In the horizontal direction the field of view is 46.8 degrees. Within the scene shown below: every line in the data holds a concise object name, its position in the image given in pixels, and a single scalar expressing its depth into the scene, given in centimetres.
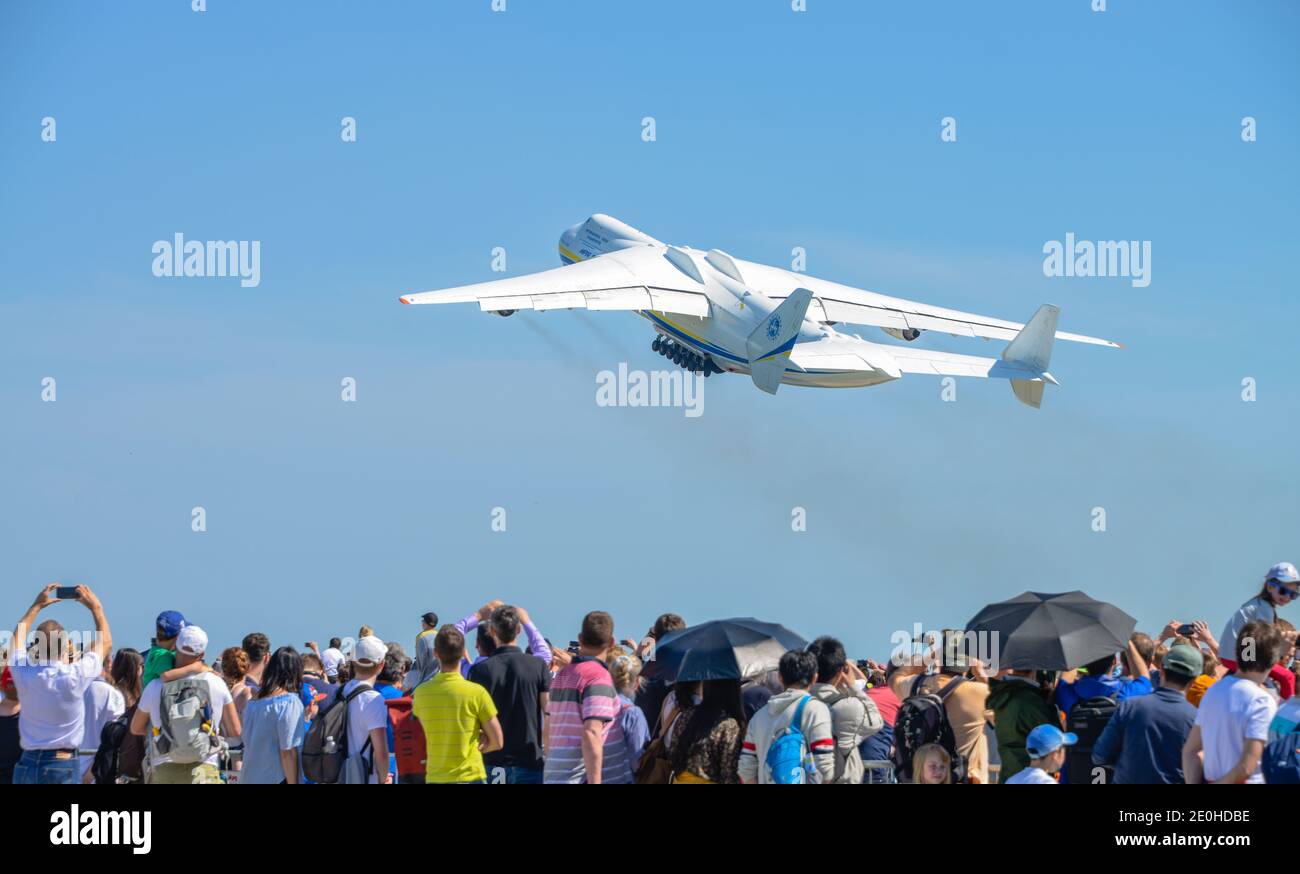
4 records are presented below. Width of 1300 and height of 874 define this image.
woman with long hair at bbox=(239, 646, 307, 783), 1208
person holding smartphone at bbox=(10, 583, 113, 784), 1218
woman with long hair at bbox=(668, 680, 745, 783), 1074
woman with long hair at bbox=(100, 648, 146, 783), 1359
